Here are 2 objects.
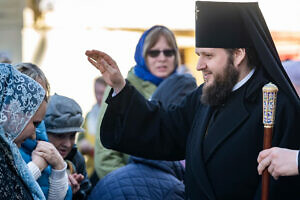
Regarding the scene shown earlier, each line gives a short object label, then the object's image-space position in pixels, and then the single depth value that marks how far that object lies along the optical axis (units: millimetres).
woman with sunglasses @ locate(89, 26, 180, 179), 5438
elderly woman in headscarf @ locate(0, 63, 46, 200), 2891
